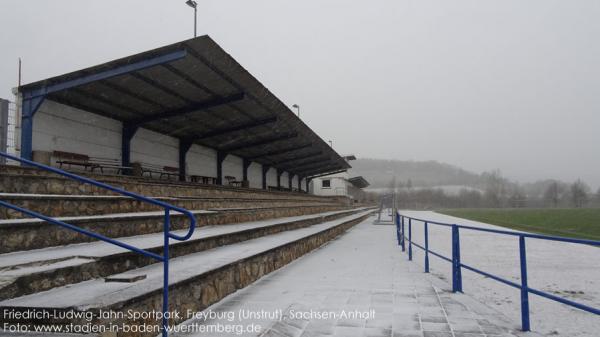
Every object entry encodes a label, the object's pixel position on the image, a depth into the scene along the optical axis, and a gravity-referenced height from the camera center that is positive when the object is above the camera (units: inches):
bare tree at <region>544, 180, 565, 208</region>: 5782.5 -23.2
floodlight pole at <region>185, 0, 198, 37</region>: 572.4 +286.8
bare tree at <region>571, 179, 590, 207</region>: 5201.8 -48.5
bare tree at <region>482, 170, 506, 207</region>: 5632.9 +16.5
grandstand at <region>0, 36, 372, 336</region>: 132.0 +4.1
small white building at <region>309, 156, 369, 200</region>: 1834.4 +38.5
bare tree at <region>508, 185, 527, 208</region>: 5236.7 -125.7
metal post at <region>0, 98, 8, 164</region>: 420.5 +75.6
